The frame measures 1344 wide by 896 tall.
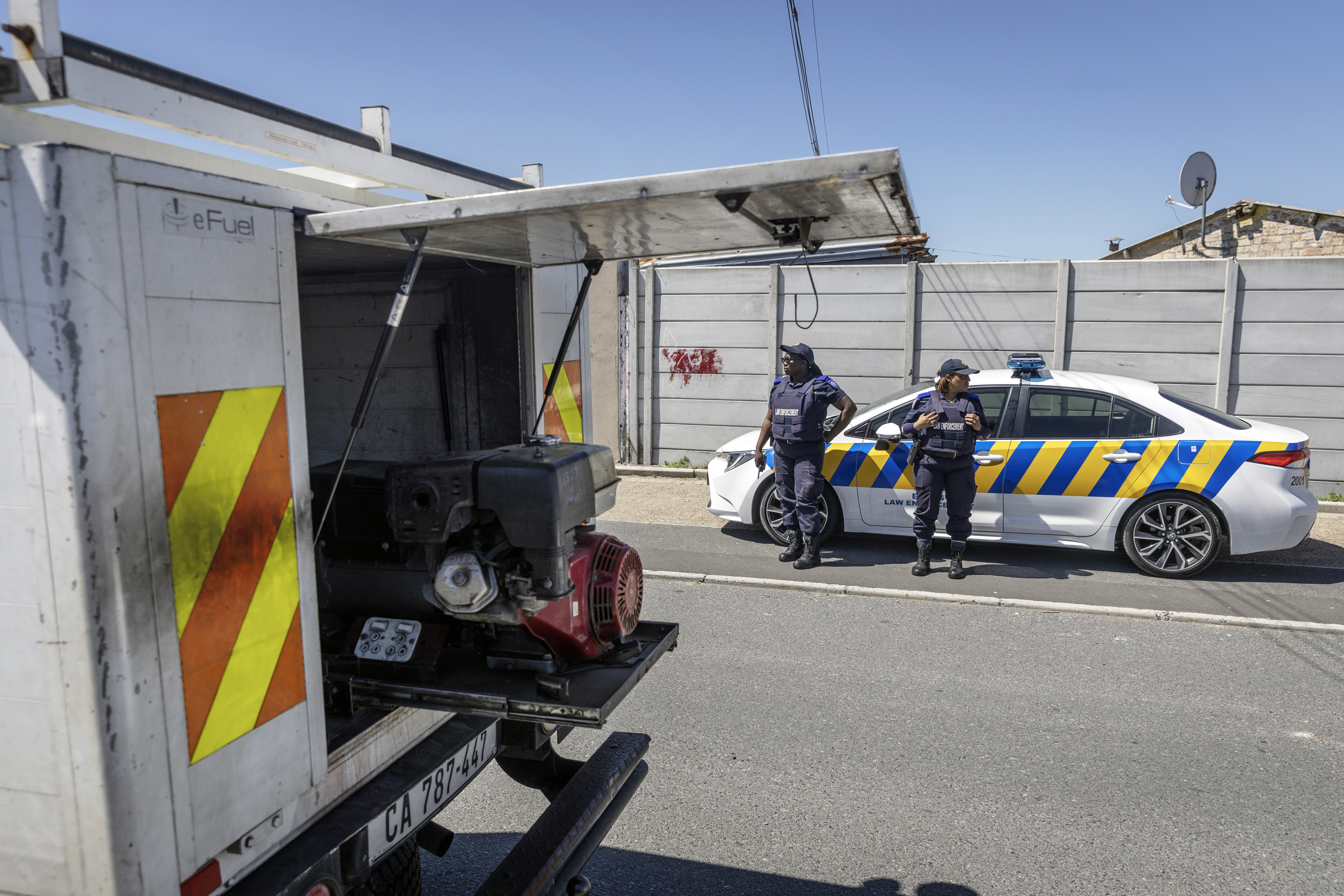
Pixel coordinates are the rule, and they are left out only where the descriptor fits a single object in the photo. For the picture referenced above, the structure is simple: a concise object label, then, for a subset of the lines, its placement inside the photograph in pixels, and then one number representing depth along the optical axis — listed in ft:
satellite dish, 39.19
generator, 7.27
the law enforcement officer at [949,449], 22.00
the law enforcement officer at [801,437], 23.25
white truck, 4.87
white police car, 22.07
